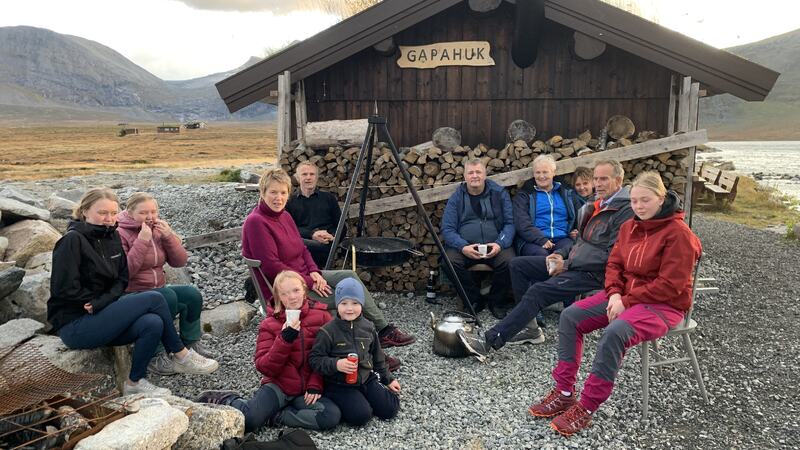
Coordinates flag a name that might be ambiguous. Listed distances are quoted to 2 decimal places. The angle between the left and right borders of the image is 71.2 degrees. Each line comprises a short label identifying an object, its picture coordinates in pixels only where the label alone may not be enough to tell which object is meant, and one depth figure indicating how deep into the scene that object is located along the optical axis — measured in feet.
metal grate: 10.21
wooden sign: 23.26
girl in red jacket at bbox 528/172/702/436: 12.27
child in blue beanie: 12.35
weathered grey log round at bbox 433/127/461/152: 23.24
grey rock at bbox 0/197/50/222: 20.85
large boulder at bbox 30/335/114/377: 12.63
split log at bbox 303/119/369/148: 22.88
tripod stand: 18.52
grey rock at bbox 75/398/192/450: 8.96
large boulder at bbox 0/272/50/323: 15.79
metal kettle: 16.22
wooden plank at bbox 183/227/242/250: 24.79
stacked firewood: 22.44
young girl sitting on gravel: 12.17
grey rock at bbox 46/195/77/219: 24.61
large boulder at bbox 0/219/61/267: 19.10
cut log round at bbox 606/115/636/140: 22.45
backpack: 10.85
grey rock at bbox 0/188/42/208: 24.12
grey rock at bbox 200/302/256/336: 18.17
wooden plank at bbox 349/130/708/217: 21.29
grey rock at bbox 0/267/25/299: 15.08
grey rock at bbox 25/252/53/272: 18.74
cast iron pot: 17.97
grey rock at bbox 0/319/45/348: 13.44
